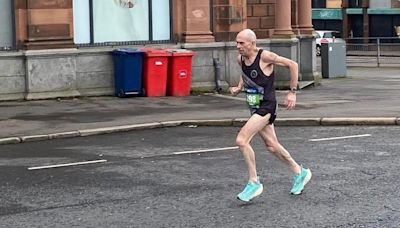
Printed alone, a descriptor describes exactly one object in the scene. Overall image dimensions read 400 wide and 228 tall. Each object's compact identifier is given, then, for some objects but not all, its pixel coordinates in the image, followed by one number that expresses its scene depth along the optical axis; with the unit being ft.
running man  25.80
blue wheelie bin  57.93
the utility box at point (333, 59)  85.25
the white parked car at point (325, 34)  147.19
